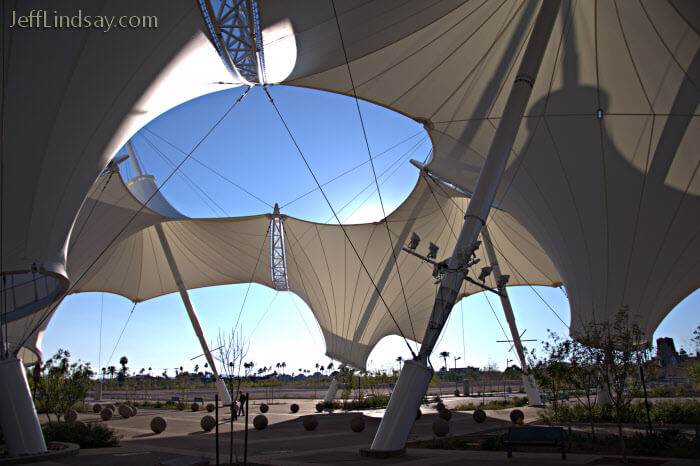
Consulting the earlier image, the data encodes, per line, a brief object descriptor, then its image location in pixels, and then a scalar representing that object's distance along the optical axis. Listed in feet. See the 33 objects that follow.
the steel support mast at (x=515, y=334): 101.76
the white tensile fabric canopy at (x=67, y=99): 36.11
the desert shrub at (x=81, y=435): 51.65
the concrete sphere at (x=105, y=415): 97.50
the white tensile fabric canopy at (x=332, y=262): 108.47
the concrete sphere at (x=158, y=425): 67.26
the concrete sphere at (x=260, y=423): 71.72
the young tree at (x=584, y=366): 44.29
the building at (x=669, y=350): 278.24
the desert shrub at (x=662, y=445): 38.66
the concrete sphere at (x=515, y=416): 69.73
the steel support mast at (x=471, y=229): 38.78
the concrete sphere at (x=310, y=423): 68.13
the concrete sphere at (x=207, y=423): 69.41
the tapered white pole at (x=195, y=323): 120.57
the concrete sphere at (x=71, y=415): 83.80
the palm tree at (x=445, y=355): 334.54
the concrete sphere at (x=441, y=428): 53.11
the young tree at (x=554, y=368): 49.68
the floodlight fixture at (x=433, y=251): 44.70
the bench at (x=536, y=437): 37.42
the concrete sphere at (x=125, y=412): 103.50
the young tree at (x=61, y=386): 65.72
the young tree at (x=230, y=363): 48.57
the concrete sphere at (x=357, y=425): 64.18
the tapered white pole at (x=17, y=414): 39.27
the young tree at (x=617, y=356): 39.93
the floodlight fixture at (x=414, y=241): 45.78
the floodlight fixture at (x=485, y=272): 42.96
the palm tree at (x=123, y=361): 265.11
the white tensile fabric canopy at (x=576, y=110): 52.11
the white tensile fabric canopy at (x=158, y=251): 90.07
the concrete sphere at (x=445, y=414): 72.33
